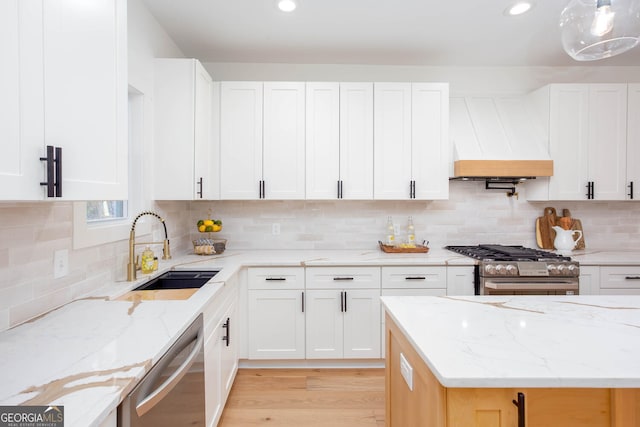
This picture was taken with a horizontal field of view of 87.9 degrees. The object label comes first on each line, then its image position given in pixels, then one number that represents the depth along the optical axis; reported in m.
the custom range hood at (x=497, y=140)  2.92
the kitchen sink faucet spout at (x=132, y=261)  1.95
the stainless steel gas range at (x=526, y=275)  2.58
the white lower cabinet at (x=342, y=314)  2.70
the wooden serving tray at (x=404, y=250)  3.05
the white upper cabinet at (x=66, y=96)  0.85
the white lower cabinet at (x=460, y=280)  2.68
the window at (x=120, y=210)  1.69
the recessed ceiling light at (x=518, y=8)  2.30
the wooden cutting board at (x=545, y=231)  3.29
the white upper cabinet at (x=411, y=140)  2.96
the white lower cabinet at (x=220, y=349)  1.75
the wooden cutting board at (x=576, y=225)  3.29
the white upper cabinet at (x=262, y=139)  2.94
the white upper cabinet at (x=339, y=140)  2.95
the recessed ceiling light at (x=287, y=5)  2.27
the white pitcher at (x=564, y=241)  3.04
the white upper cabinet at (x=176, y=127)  2.51
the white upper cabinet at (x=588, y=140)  3.01
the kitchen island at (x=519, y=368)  0.90
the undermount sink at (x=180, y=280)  2.20
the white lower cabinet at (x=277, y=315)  2.68
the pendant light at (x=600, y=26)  1.24
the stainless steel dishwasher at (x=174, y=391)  0.95
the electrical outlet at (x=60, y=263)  1.51
